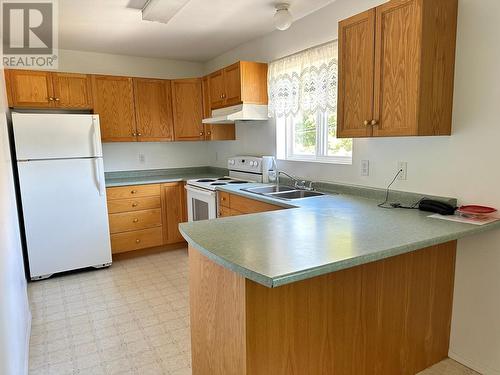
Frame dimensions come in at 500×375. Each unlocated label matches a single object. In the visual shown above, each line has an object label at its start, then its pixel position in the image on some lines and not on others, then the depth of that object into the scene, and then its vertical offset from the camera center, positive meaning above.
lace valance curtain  2.67 +0.51
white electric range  3.49 -0.42
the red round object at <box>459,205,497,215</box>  1.80 -0.38
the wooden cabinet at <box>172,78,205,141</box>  4.30 +0.44
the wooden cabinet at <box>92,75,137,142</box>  3.87 +0.44
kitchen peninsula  1.37 -0.71
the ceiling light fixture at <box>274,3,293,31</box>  2.57 +0.92
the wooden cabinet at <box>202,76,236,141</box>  4.26 +0.17
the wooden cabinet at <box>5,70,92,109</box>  3.50 +0.60
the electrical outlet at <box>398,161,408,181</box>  2.26 -0.20
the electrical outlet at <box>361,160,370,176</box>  2.52 -0.20
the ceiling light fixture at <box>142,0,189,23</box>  2.52 +1.03
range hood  3.36 +0.30
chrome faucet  3.03 -0.38
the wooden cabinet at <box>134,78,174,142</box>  4.12 +0.43
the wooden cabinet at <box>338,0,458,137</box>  1.80 +0.40
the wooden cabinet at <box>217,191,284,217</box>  2.72 -0.53
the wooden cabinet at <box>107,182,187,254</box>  3.85 -0.82
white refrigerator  3.23 -0.42
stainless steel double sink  2.93 -0.44
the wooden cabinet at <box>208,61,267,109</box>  3.37 +0.60
